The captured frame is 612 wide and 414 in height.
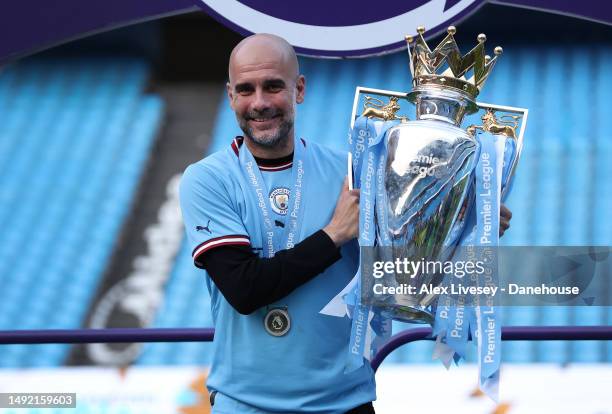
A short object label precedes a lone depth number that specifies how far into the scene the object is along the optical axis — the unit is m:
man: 4.10
